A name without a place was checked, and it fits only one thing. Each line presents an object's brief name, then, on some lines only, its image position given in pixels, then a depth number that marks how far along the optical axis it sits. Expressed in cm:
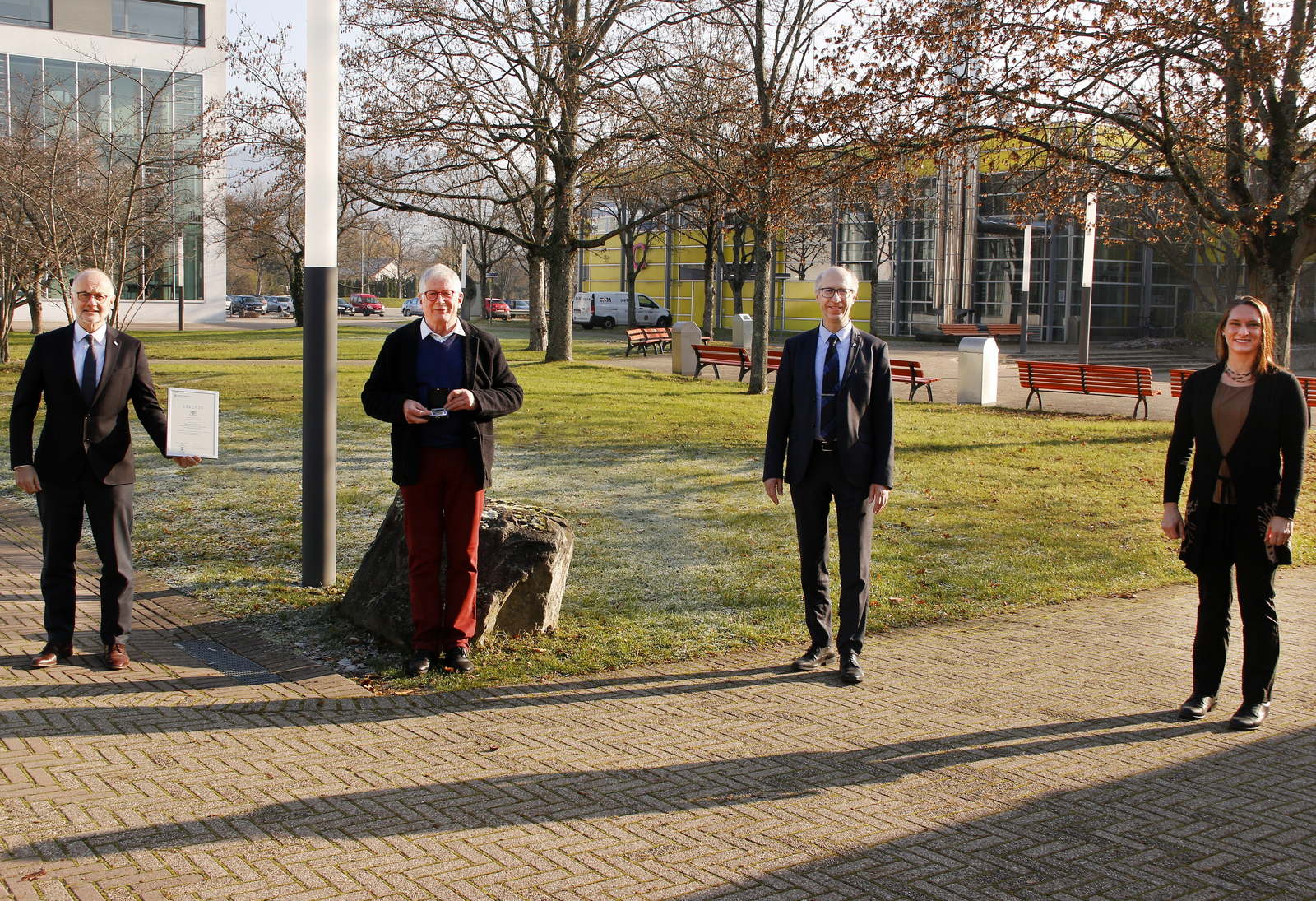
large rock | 571
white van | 5456
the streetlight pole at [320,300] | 663
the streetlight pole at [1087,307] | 2312
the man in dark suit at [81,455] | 520
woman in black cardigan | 473
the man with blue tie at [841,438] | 533
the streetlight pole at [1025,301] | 3643
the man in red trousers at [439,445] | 525
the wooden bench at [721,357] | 2447
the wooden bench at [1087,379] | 1931
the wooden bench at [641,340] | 3450
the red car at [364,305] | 7394
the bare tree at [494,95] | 2192
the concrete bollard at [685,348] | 2633
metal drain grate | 528
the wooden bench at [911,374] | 2127
